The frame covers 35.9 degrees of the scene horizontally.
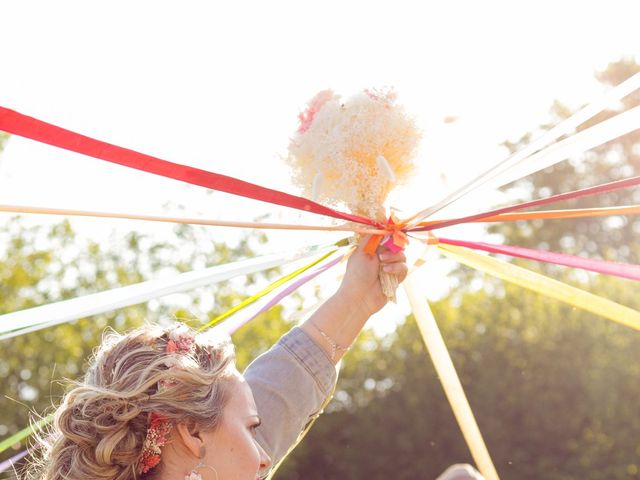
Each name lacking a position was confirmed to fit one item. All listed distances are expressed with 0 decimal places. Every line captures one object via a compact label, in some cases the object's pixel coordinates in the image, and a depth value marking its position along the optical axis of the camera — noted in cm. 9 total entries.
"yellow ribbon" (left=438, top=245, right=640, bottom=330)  350
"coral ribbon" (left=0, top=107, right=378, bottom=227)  261
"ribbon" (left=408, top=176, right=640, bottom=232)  323
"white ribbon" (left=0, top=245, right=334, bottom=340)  325
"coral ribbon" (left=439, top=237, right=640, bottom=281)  334
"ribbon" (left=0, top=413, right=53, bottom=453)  332
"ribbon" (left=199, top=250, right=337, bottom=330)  394
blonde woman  265
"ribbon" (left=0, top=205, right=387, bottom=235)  274
